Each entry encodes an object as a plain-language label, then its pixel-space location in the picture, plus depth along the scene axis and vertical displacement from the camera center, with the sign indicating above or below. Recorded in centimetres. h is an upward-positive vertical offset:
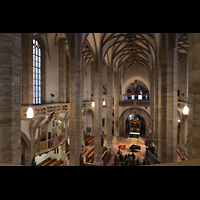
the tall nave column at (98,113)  1336 -126
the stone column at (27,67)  977 +233
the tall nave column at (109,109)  1848 -117
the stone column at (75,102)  911 -13
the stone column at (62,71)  1448 +308
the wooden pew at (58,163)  1344 -625
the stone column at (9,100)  417 -1
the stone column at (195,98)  312 +6
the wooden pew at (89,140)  2088 -638
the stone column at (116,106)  2298 -98
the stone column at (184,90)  1730 +142
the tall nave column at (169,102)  701 -7
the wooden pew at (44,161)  1342 -630
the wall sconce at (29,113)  672 -64
